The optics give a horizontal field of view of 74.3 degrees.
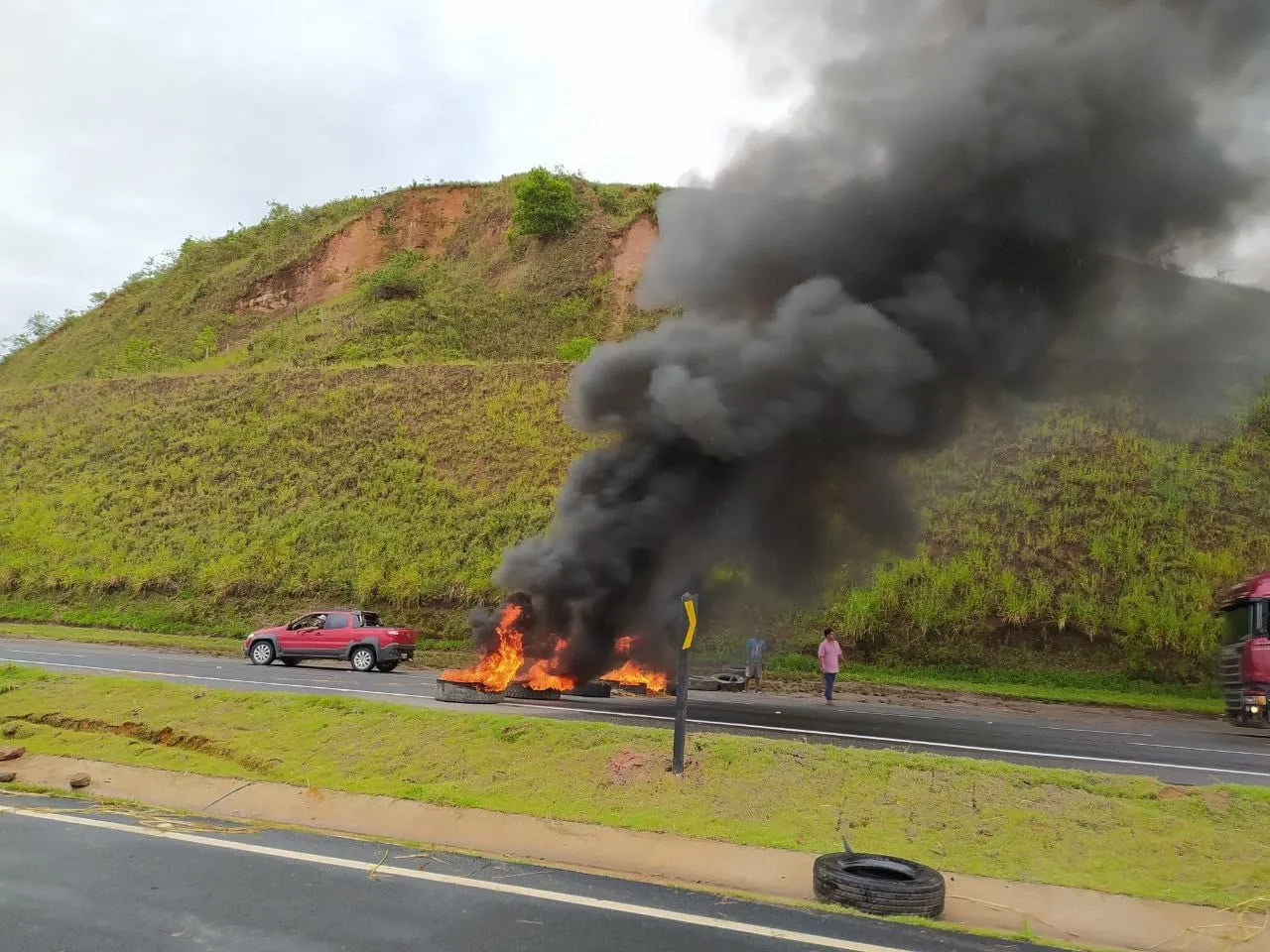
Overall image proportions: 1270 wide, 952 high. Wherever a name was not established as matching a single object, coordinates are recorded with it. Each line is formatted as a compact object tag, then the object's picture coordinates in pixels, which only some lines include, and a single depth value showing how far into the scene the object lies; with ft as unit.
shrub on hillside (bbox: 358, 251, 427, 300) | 159.63
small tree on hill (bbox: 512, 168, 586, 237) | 167.94
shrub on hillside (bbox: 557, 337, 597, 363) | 139.74
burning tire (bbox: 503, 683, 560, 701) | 43.75
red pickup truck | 65.26
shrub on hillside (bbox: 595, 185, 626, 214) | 176.35
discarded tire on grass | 16.70
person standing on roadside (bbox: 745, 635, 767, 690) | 59.88
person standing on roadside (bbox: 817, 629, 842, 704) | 51.37
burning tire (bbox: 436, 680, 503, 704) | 40.88
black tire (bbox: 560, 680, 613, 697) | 46.78
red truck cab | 48.03
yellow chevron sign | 24.35
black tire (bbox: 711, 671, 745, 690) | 57.52
